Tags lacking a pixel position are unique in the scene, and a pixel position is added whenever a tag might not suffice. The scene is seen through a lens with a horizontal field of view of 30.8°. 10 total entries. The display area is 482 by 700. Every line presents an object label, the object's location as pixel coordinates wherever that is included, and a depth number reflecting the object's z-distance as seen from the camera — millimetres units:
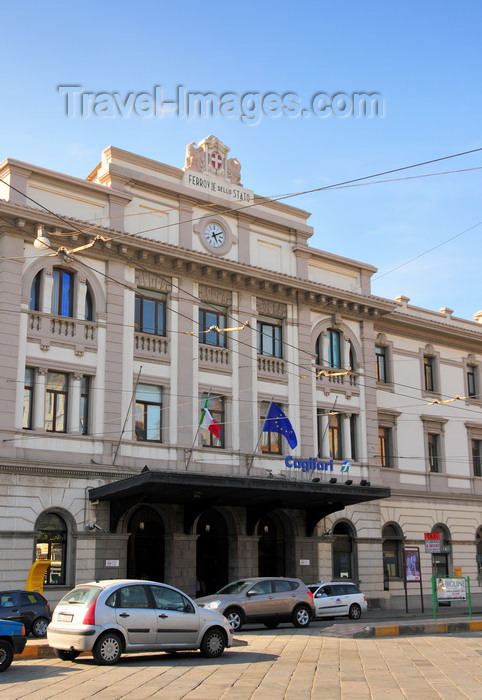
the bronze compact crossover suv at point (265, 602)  23453
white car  28719
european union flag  31984
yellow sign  25234
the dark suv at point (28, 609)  22188
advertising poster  34906
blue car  14555
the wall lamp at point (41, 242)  23344
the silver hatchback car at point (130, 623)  15266
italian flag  29728
